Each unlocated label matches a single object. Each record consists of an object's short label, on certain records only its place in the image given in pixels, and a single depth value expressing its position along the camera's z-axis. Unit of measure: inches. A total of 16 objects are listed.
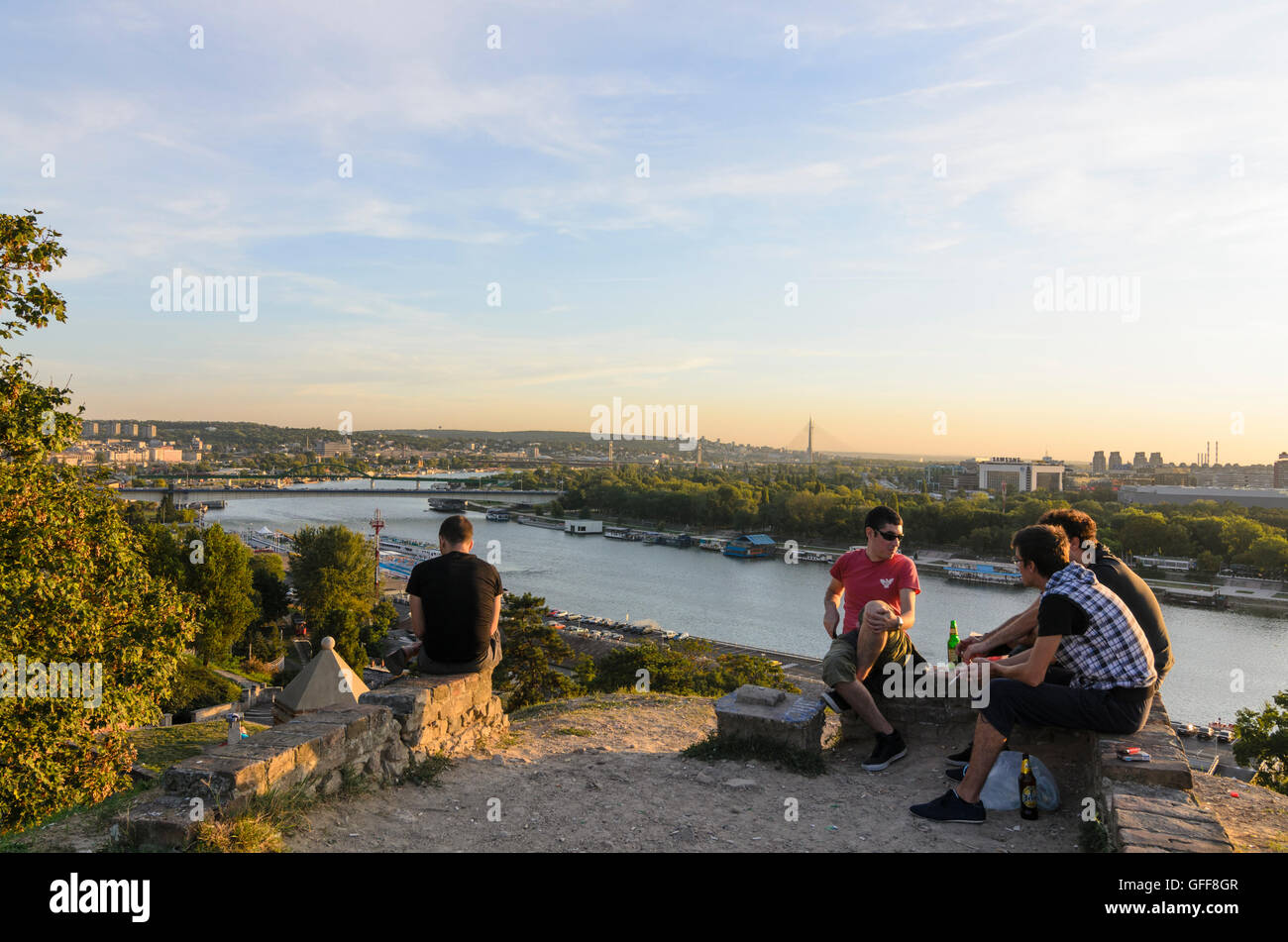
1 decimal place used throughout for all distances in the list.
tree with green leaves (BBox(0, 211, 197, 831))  238.1
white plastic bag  145.9
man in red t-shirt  180.1
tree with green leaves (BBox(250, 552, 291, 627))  1205.1
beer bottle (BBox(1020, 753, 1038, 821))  143.6
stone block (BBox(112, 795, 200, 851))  118.9
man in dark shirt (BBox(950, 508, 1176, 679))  153.3
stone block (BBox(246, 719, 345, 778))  146.6
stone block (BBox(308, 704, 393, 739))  159.7
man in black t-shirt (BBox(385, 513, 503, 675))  188.9
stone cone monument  391.9
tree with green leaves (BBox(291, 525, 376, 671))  1193.4
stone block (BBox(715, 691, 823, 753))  187.0
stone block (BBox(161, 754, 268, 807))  128.0
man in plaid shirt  134.3
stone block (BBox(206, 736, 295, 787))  138.3
